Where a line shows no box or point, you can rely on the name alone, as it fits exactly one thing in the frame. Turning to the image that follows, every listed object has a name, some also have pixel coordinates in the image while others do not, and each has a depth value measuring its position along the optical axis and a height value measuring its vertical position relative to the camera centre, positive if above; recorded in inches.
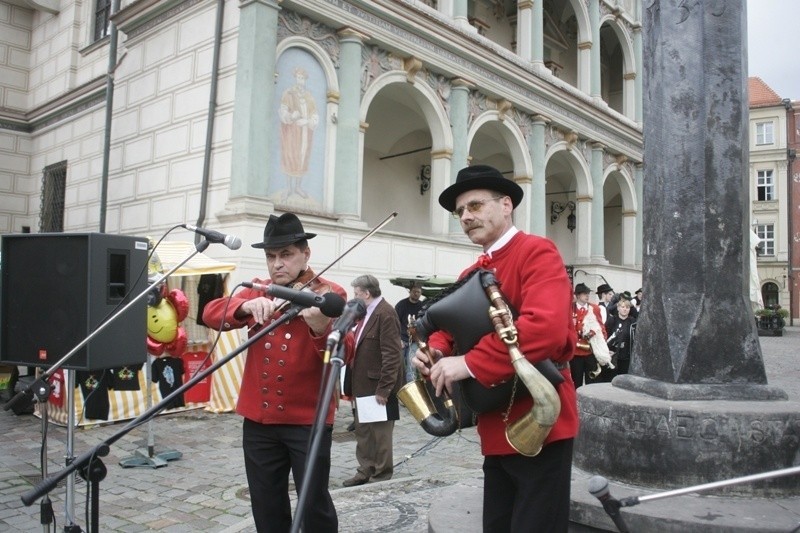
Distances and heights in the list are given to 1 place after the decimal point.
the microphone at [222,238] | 138.0 +13.5
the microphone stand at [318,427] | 74.4 -15.4
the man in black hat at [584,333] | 424.8 -15.3
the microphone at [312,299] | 100.4 +0.7
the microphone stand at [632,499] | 80.0 -24.1
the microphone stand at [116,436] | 95.7 -21.2
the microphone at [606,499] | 77.8 -23.9
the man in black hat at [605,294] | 572.9 +15.1
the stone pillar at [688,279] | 138.5 +8.2
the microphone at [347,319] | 84.4 -2.1
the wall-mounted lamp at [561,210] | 1053.2 +163.6
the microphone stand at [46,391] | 129.3 -20.3
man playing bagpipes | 93.0 -6.5
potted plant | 1251.2 -11.8
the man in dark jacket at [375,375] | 249.6 -28.4
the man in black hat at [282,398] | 132.5 -20.3
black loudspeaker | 153.6 -0.5
